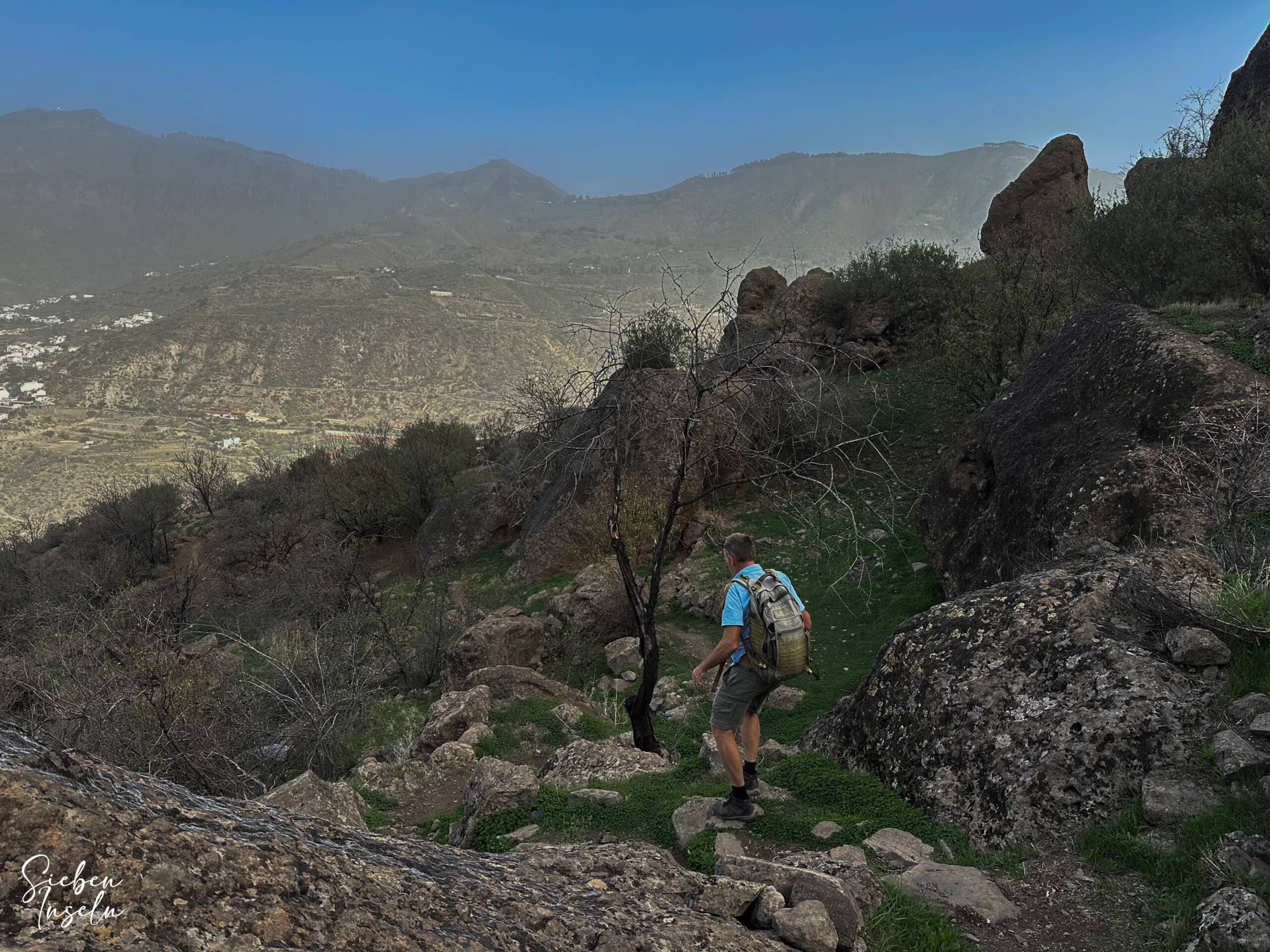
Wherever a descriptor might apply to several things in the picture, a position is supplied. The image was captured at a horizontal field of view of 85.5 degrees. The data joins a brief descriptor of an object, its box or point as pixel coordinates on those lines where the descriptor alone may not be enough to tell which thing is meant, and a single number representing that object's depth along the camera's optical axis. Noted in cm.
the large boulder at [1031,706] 379
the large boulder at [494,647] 1036
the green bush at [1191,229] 1209
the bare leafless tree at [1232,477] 495
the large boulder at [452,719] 768
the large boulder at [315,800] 460
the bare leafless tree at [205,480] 2969
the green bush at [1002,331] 1412
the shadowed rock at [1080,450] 648
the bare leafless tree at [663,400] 585
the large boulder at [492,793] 479
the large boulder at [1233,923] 244
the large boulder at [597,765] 578
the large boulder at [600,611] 1138
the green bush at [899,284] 2119
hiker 430
